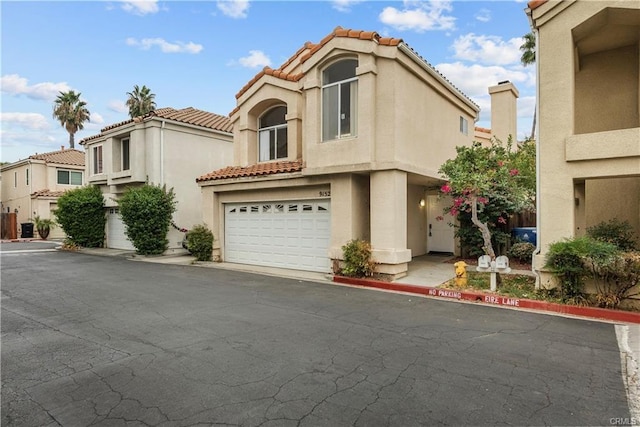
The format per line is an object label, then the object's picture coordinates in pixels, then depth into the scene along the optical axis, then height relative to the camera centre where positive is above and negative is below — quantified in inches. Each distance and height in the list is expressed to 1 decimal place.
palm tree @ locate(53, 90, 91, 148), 1772.9 +527.0
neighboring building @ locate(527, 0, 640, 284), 295.6 +92.1
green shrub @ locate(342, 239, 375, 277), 397.7 -48.8
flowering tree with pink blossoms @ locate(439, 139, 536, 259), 351.6 +34.6
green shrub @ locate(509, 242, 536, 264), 480.9 -49.3
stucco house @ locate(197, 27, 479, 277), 402.3 +74.3
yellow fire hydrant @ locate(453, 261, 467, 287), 354.6 -59.5
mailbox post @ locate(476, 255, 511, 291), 335.6 -48.2
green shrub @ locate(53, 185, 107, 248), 791.1 +7.7
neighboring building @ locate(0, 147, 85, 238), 1165.7 +124.7
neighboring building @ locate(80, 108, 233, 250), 691.4 +126.4
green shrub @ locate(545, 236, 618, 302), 278.1 -37.4
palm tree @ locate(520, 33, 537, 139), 989.8 +452.1
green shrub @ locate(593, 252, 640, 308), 269.0 -50.0
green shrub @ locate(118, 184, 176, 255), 639.8 +3.3
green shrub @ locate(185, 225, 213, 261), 565.0 -40.3
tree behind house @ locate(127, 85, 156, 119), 1546.5 +498.7
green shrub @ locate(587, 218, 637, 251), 319.3 -19.1
